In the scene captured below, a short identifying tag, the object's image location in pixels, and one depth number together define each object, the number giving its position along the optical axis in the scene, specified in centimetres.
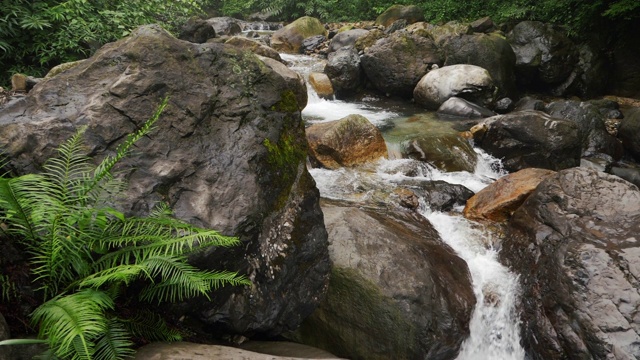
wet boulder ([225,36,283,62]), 1134
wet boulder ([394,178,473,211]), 628
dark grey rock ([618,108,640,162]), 918
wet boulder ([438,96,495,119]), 1026
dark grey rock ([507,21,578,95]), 1272
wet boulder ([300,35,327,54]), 1728
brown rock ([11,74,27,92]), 547
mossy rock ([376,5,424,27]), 1847
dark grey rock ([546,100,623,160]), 940
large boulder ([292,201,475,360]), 383
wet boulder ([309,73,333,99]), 1178
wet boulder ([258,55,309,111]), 710
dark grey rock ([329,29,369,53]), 1584
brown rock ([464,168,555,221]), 579
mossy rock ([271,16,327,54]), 1780
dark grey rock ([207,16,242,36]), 1850
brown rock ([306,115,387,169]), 729
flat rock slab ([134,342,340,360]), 230
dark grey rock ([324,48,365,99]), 1198
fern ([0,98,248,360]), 196
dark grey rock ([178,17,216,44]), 1255
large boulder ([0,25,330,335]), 286
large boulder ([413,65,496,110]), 1095
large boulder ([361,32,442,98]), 1183
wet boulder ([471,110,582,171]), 802
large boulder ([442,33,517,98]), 1197
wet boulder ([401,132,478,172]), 786
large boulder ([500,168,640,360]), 365
